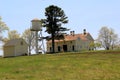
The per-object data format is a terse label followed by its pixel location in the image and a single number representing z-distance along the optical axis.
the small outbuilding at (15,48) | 65.12
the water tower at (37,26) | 69.88
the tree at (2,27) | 82.56
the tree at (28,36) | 102.21
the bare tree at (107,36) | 107.12
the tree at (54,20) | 74.50
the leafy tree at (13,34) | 97.90
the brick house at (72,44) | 88.69
